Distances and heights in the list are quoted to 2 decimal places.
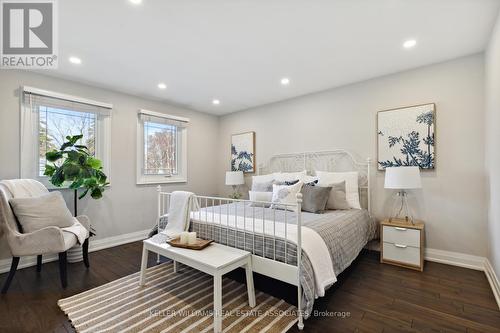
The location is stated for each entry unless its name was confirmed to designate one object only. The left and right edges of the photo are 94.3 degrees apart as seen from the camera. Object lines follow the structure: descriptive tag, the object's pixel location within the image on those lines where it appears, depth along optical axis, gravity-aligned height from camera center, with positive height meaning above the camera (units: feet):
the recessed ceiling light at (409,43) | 7.98 +4.34
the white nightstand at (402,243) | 8.71 -2.99
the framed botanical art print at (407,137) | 9.62 +1.32
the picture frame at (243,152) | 15.71 +1.05
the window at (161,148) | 13.42 +1.18
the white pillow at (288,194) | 9.64 -1.14
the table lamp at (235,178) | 14.99 -0.73
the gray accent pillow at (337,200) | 10.20 -1.46
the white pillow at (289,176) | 12.22 -0.49
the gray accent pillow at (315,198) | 9.51 -1.31
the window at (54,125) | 9.75 +1.97
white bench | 5.59 -2.55
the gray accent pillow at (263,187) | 12.10 -1.06
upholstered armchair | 7.36 -2.37
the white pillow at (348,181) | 10.60 -0.69
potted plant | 9.46 -0.14
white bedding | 5.97 -2.10
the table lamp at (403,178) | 8.77 -0.42
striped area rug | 5.75 -3.96
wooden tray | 6.95 -2.38
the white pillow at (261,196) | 11.50 -1.48
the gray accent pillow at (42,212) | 7.84 -1.60
